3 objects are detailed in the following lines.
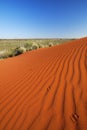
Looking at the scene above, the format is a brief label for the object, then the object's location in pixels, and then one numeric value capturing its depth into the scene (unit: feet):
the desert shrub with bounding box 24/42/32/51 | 29.12
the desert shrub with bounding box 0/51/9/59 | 27.10
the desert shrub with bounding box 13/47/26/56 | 26.33
